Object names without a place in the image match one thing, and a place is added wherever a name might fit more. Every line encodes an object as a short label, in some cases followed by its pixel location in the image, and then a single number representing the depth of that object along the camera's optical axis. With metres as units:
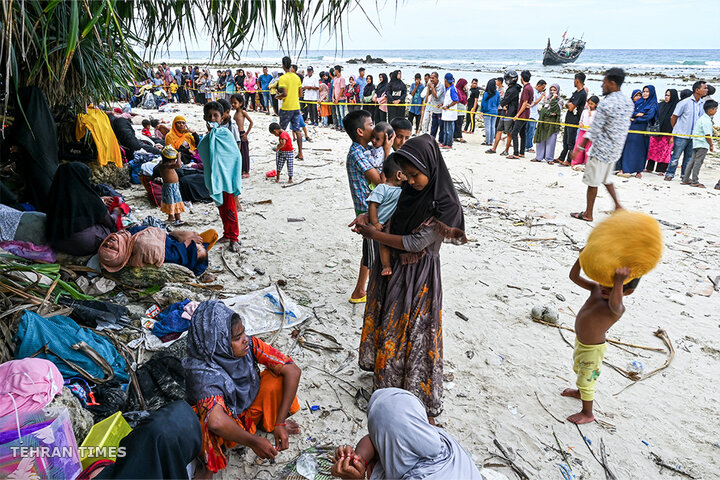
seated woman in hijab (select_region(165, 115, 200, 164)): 7.20
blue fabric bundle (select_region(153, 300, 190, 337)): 3.49
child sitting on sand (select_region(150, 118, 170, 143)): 9.90
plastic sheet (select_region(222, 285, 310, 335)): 3.82
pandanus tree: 2.30
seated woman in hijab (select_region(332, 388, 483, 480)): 1.72
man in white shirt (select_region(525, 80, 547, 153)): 10.49
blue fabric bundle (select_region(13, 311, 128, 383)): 2.71
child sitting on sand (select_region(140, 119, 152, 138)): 9.96
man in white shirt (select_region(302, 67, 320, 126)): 14.41
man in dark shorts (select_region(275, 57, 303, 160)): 9.21
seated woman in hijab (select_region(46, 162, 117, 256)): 4.03
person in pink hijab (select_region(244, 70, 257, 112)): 17.75
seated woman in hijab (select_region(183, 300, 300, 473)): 2.24
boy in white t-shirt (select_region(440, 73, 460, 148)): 11.14
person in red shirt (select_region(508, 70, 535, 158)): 10.09
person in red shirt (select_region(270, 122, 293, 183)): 7.32
